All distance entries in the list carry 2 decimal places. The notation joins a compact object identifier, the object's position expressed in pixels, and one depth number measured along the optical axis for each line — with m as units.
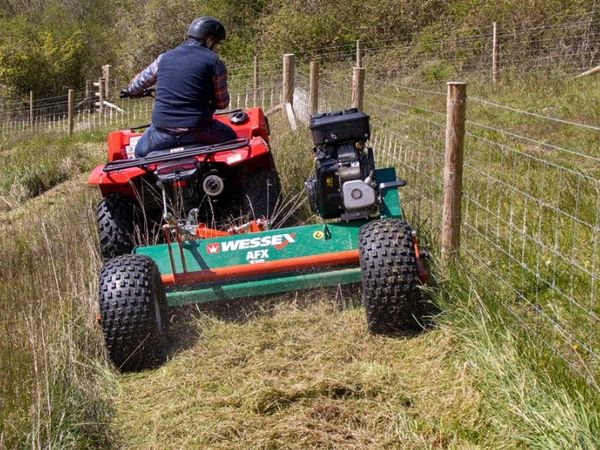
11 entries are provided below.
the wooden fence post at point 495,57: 14.73
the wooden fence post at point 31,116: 23.10
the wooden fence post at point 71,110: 19.30
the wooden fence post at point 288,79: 9.95
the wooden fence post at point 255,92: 14.27
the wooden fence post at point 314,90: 8.71
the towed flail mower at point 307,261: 4.08
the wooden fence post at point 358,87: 6.82
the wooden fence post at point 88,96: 25.56
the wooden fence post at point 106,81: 25.63
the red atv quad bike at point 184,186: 5.06
